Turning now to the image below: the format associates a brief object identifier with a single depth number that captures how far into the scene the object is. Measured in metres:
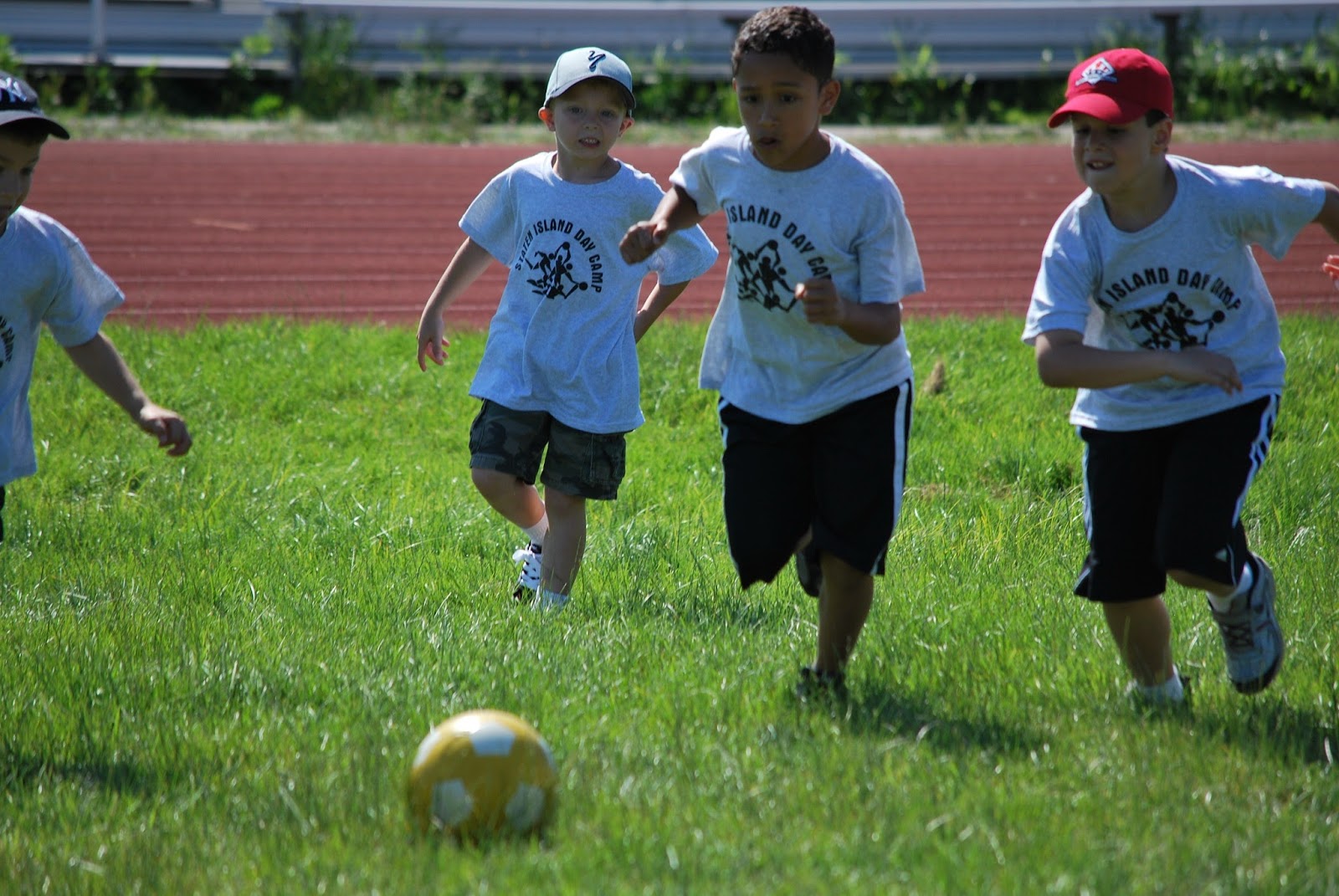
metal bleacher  41.94
